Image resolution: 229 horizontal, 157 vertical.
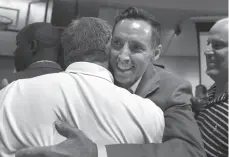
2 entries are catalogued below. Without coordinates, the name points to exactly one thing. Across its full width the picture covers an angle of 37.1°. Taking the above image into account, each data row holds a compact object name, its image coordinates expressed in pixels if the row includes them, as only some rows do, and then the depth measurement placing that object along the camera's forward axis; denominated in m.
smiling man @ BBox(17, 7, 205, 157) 0.70
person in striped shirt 0.78
